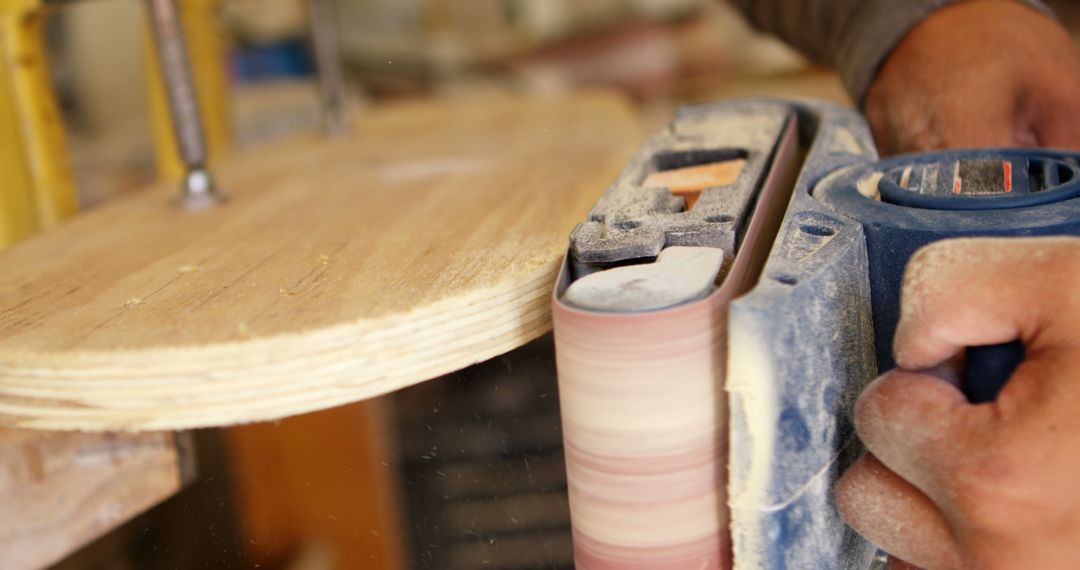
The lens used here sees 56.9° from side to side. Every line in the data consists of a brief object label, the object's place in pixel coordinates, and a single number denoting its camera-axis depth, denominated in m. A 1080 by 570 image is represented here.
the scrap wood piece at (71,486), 0.57
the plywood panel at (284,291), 0.43
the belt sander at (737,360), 0.38
